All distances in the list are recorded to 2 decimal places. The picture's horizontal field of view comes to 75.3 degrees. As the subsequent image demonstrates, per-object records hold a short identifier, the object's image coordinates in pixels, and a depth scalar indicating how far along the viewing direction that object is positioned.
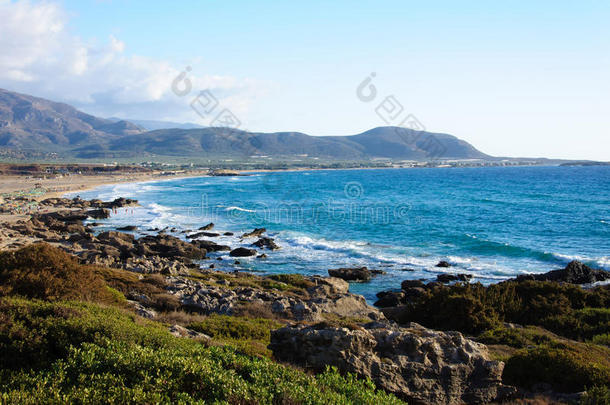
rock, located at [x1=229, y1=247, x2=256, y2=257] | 36.06
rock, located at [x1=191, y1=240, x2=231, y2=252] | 38.34
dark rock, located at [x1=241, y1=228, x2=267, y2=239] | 44.67
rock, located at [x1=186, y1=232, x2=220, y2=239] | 43.62
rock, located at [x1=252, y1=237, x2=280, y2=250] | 38.88
